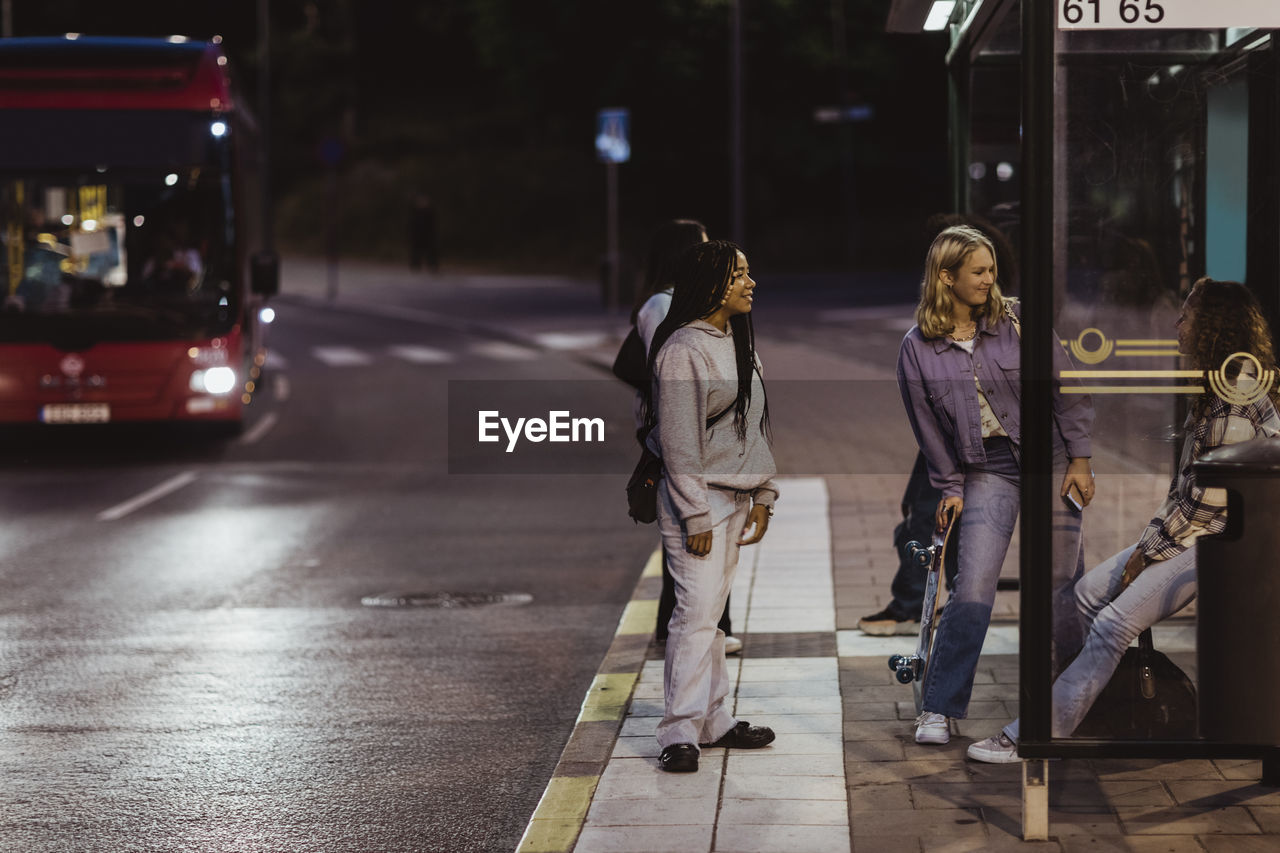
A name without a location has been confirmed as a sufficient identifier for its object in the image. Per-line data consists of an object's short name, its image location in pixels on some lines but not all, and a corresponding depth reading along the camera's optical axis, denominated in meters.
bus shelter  8.81
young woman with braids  10.18
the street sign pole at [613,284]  49.85
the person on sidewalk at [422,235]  76.75
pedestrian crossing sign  44.40
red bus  26.80
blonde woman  10.54
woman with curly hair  9.66
